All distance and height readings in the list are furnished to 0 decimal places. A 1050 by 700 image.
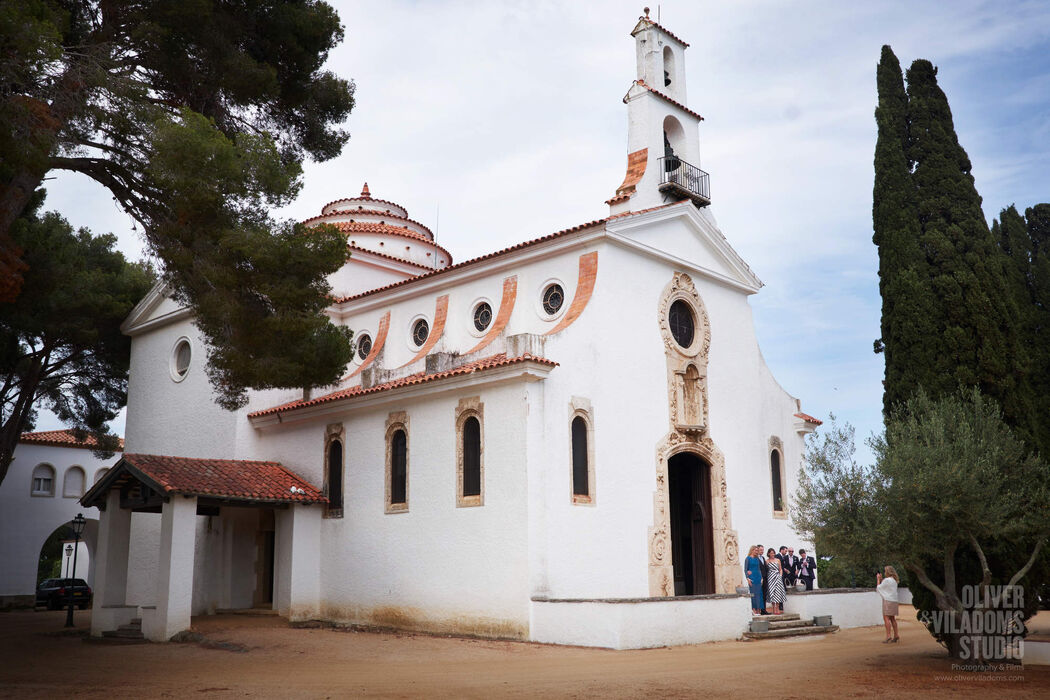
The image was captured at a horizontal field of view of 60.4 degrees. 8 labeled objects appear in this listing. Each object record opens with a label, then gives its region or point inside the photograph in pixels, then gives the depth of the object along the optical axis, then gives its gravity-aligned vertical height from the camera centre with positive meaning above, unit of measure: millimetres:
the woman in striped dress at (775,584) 19172 -1350
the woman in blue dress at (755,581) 18672 -1234
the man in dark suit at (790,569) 21047 -1147
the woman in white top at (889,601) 16750 -1530
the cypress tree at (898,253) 14695 +4441
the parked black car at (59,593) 32531 -2232
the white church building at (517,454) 17094 +1498
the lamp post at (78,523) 25516 +191
